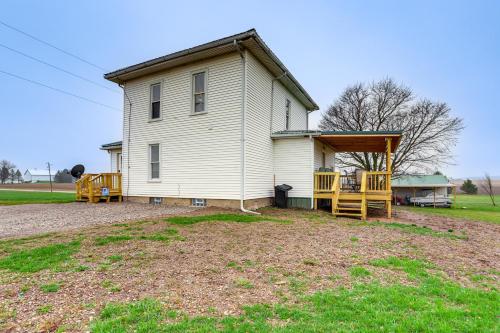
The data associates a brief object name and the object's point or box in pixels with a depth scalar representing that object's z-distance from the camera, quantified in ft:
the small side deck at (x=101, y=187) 42.68
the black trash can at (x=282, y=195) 38.32
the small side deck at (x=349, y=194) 33.71
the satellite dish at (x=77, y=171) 51.84
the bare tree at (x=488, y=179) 109.40
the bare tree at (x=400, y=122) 80.53
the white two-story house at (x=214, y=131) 33.53
